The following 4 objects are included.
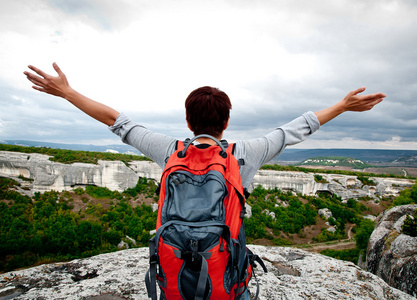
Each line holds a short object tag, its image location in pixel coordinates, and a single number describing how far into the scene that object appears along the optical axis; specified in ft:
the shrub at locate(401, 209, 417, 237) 26.20
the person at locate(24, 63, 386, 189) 5.54
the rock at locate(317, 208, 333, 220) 96.48
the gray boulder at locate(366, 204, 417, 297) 20.00
